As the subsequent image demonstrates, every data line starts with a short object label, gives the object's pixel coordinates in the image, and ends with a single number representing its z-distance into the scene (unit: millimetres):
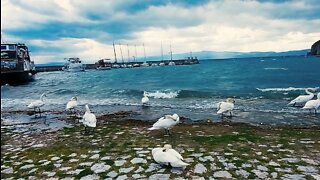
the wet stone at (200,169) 4892
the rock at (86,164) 5398
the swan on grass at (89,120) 8176
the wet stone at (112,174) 4826
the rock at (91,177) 4717
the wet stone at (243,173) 4710
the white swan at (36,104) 12648
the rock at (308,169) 4888
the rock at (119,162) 5352
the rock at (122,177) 4681
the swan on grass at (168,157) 4938
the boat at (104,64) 99860
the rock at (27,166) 5404
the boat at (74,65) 89751
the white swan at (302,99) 13220
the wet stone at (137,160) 5433
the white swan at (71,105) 12305
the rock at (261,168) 4980
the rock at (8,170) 5195
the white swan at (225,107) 10996
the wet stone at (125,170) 4989
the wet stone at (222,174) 4685
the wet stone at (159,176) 4667
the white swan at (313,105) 11396
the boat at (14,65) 34116
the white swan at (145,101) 15329
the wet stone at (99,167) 5075
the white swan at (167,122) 7519
